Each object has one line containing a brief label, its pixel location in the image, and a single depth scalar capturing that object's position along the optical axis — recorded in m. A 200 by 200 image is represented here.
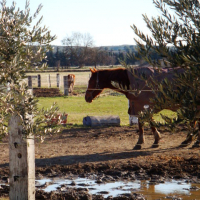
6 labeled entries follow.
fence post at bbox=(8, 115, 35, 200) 10.09
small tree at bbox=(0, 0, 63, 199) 7.19
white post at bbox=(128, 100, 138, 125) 25.38
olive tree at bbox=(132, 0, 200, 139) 8.40
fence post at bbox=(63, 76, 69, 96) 45.15
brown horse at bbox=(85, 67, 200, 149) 19.53
